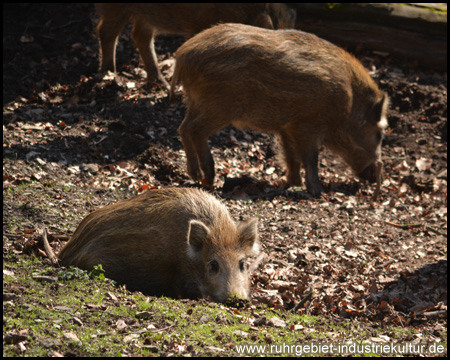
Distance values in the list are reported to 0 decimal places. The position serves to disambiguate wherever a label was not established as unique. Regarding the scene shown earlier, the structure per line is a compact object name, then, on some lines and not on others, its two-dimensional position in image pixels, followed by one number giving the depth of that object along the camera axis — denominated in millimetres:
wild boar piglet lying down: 10711
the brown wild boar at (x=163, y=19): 19984
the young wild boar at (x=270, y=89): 15789
